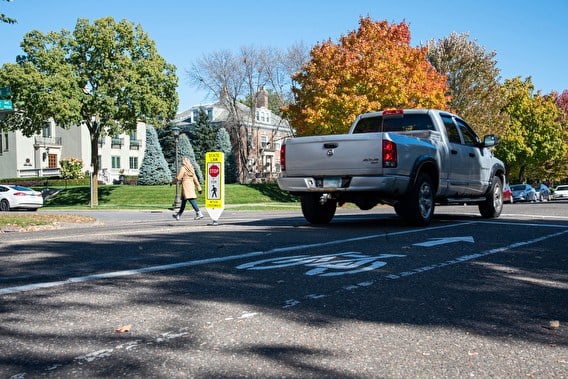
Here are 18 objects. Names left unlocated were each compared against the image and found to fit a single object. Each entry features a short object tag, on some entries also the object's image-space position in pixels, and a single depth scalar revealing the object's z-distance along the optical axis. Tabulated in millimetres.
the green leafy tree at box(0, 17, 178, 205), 31578
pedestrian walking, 15195
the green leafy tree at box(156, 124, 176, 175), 68125
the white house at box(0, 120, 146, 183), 57938
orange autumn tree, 29094
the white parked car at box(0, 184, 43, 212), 27812
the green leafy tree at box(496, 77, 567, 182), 58281
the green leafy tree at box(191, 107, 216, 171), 75000
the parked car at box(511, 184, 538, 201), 42531
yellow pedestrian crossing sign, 12016
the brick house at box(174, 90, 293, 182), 80125
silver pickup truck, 9656
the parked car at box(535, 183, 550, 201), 49906
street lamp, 26739
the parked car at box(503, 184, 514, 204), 28125
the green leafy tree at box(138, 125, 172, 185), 52875
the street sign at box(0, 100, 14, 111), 13109
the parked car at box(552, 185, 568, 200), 50188
